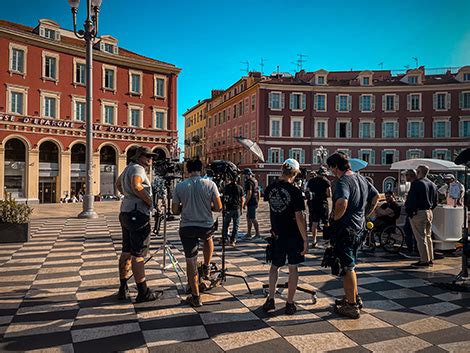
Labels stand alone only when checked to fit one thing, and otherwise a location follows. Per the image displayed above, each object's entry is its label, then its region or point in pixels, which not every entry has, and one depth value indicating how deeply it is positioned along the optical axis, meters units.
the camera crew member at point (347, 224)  4.28
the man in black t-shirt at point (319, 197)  8.44
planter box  8.89
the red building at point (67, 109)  26.70
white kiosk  7.82
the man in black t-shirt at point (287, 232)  4.27
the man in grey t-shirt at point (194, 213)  4.55
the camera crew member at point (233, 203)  8.83
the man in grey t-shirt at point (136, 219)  4.60
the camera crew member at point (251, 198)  9.65
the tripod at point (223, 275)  5.47
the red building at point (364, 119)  42.94
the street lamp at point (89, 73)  14.02
